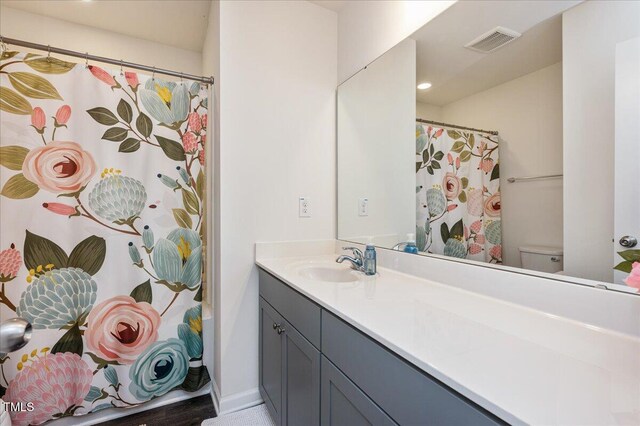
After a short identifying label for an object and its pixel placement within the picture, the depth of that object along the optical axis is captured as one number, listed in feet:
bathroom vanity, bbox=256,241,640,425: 1.68
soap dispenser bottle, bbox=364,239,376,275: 4.80
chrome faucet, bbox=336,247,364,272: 5.05
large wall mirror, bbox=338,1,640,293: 2.59
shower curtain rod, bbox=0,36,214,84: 4.49
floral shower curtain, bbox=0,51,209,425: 4.57
